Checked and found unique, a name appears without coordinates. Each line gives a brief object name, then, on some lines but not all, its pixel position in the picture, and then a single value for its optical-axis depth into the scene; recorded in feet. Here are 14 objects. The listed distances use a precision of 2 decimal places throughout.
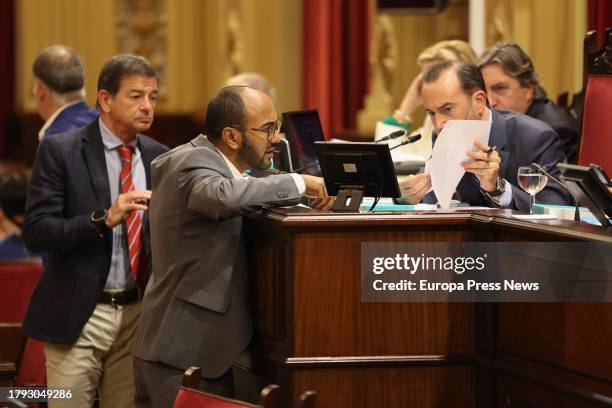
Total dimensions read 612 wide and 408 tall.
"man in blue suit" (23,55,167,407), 27.12
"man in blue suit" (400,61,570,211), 25.62
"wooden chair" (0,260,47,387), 38.09
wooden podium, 22.38
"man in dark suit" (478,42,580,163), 32.40
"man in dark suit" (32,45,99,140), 33.65
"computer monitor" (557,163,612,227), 20.67
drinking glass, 23.20
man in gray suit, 23.25
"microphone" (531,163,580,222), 22.40
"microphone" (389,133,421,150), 25.08
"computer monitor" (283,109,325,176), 29.22
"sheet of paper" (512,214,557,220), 22.29
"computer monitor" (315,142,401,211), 22.93
